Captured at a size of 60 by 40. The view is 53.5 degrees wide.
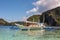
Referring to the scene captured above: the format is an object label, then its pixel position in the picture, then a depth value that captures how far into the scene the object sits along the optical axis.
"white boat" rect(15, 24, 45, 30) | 16.61
